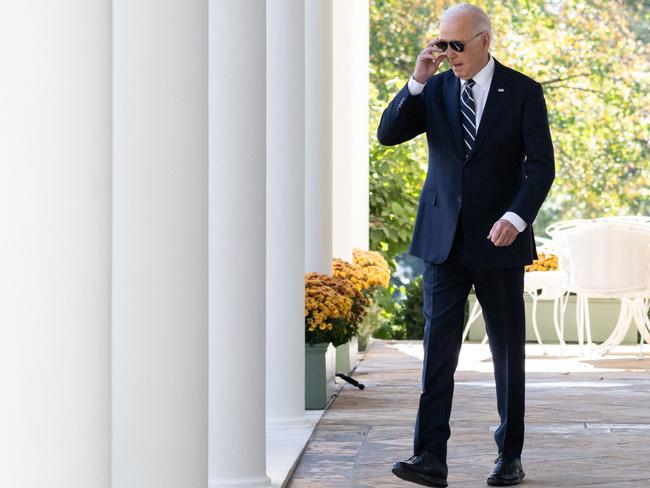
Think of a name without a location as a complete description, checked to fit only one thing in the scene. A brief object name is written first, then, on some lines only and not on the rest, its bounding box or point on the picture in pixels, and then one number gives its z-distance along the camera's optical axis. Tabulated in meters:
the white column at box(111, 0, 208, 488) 4.35
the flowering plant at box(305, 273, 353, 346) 11.96
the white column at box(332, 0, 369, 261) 18.17
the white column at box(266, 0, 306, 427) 10.07
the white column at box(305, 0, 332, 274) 12.85
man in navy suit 7.50
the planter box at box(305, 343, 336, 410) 11.81
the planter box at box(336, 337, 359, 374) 14.85
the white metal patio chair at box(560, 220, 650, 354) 17.23
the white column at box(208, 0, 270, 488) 7.12
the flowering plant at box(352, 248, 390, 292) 16.56
